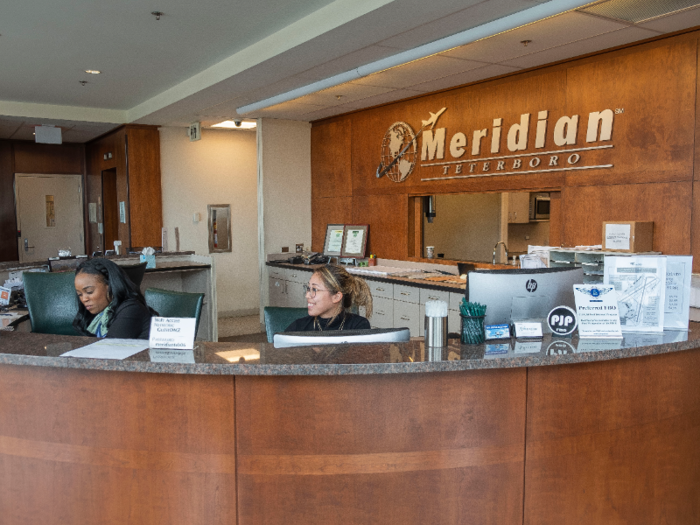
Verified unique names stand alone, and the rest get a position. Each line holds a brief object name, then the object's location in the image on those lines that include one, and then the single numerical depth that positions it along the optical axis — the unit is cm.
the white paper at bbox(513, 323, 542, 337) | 253
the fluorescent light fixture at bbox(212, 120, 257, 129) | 849
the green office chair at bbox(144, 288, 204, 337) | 389
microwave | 687
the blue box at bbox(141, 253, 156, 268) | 680
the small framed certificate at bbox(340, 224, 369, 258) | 741
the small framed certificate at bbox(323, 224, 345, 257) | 775
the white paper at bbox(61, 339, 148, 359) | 228
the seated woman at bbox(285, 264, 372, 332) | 321
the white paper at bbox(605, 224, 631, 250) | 438
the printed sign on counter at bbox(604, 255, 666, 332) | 263
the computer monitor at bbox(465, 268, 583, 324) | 264
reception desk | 218
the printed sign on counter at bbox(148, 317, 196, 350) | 237
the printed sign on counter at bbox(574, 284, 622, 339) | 252
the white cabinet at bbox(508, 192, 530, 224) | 718
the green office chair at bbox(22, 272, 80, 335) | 443
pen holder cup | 247
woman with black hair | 330
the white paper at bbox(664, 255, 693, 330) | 269
